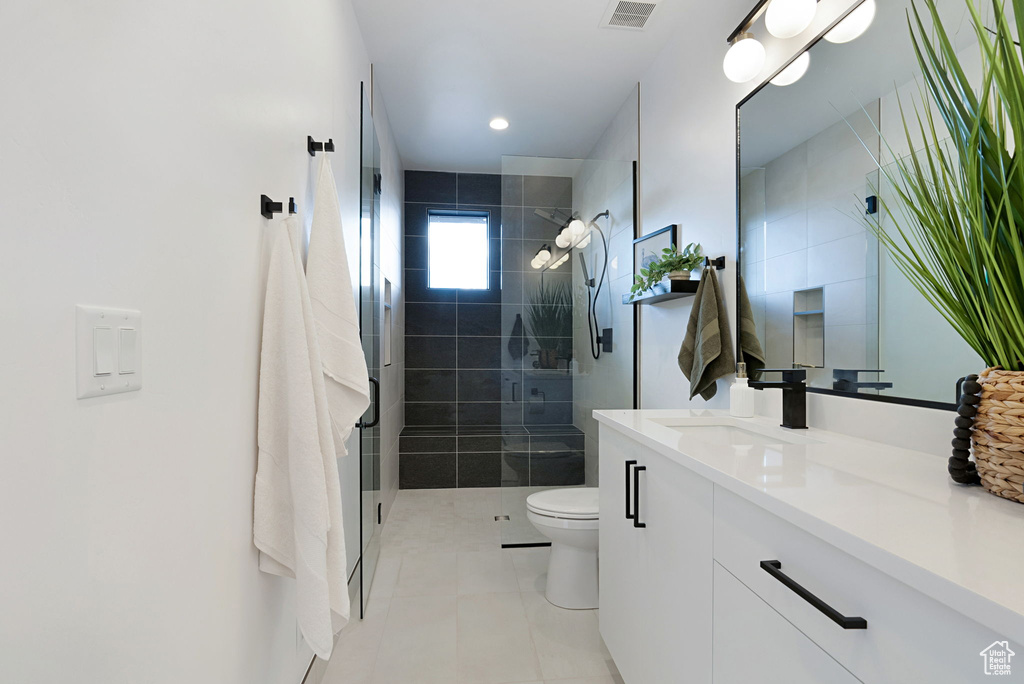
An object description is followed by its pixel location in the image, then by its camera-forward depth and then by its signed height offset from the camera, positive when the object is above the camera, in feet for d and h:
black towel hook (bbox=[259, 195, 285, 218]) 4.09 +1.13
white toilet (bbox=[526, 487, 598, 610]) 7.16 -2.84
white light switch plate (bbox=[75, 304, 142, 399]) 2.08 -0.01
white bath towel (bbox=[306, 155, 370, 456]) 4.66 +0.22
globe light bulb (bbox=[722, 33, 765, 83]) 5.41 +3.05
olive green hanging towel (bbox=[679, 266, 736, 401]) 6.35 +0.11
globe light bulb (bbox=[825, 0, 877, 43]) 4.20 +2.73
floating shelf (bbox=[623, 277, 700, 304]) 6.96 +0.81
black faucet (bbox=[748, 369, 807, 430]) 4.79 -0.46
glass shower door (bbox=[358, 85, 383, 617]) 7.38 +0.20
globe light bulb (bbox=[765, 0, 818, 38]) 4.66 +3.05
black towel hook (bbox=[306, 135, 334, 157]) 5.27 +2.07
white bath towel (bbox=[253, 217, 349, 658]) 3.83 -0.87
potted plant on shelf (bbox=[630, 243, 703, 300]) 6.96 +1.15
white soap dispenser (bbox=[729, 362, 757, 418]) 5.61 -0.54
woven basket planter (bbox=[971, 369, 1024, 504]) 2.50 -0.41
